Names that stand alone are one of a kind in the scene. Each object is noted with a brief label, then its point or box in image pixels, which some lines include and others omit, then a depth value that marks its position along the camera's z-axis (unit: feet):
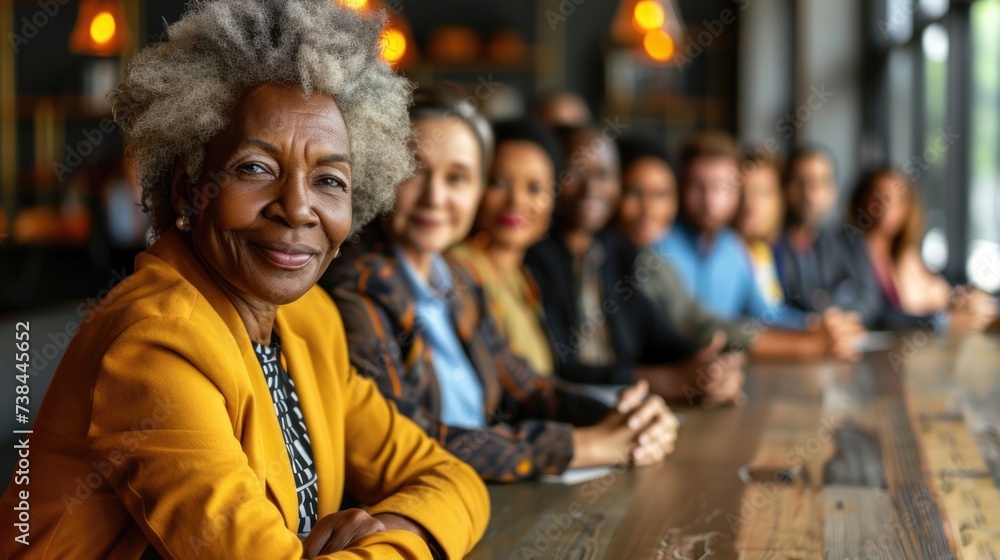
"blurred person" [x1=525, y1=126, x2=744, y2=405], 8.57
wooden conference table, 4.16
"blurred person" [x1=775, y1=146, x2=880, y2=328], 12.83
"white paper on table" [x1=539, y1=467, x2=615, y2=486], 5.26
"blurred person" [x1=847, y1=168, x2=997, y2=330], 13.43
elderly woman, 3.02
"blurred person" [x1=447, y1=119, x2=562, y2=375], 7.68
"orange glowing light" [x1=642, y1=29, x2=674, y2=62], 15.20
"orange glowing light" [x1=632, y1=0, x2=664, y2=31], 14.87
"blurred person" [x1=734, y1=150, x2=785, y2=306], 12.39
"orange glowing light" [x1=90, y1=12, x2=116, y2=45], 14.70
